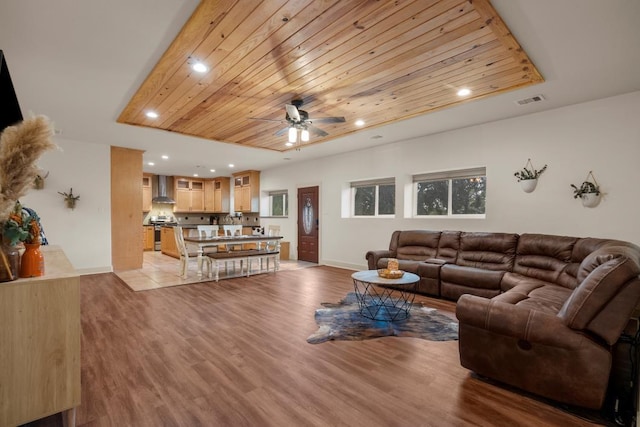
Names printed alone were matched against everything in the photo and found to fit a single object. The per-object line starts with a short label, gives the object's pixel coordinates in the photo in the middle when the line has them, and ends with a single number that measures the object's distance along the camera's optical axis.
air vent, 3.56
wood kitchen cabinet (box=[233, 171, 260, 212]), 9.32
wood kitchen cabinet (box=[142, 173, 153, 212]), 9.74
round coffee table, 3.35
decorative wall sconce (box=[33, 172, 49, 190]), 5.28
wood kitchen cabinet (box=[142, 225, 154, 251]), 9.66
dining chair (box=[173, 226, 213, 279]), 5.41
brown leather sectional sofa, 1.75
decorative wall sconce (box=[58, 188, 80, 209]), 5.59
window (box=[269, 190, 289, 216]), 8.84
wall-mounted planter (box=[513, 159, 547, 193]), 4.10
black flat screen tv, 2.58
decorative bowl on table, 3.40
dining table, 5.21
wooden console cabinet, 1.45
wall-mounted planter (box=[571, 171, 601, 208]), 3.60
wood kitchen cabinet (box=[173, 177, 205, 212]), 10.45
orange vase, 1.56
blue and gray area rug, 2.94
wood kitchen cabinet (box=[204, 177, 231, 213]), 10.63
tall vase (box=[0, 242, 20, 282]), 1.46
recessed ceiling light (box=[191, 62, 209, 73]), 2.75
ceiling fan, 3.42
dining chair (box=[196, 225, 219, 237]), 6.32
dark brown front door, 7.49
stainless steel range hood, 9.92
